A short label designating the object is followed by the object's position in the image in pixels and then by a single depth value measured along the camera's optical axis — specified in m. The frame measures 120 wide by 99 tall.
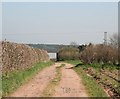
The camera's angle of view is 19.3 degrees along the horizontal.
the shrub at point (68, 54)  89.28
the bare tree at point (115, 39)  68.91
